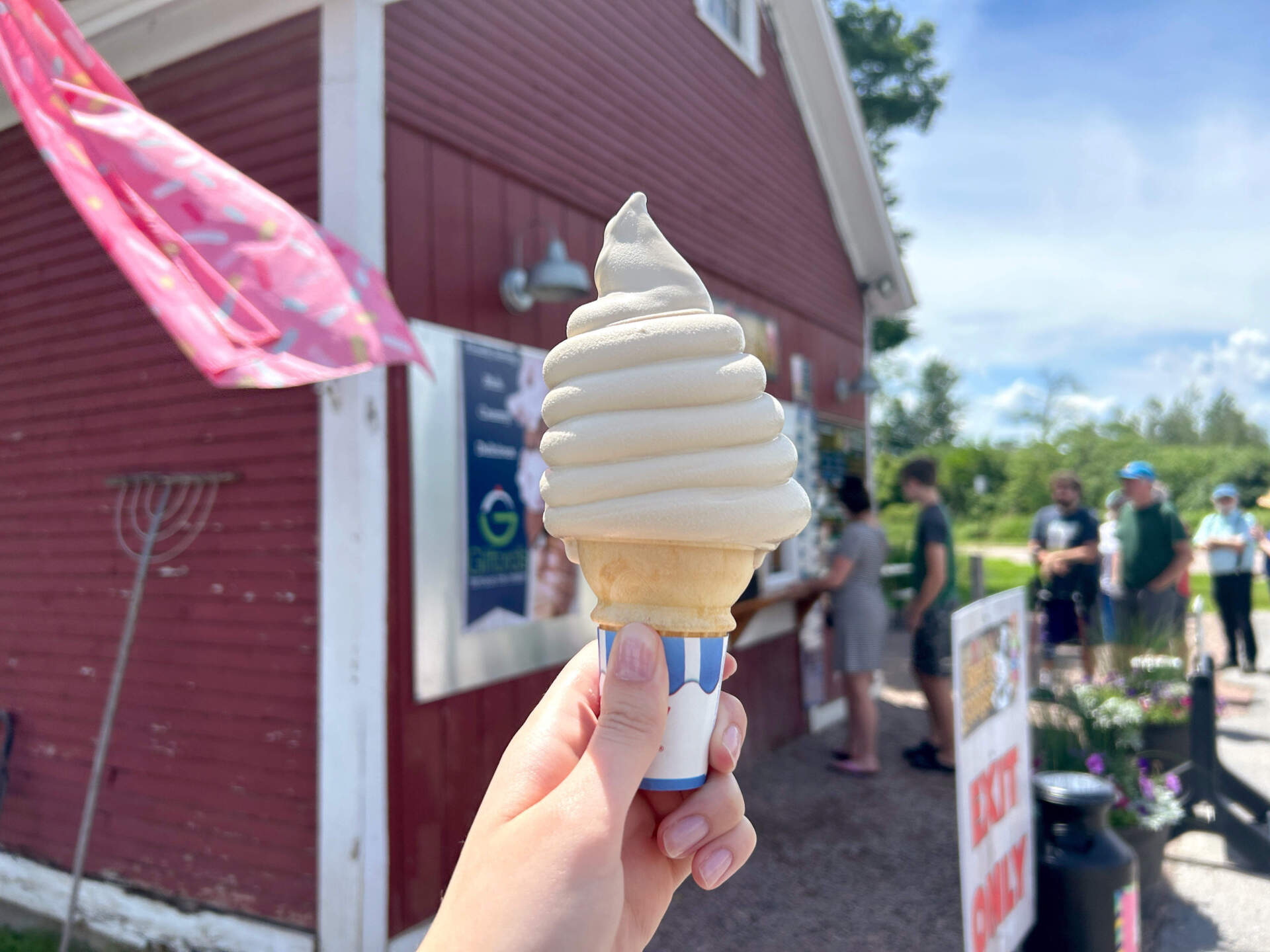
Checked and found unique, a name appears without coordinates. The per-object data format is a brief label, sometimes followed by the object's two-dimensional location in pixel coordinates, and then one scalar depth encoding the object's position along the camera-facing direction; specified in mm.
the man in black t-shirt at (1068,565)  8227
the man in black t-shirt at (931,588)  5910
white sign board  2920
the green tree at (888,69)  18203
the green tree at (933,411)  65625
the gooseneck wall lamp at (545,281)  4363
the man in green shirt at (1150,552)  7027
